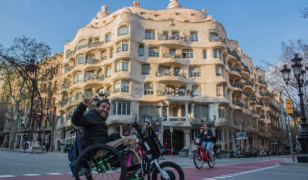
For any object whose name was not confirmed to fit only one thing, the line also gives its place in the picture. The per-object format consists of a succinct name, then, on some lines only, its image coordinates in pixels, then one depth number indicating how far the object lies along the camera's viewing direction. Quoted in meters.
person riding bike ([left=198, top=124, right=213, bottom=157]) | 9.83
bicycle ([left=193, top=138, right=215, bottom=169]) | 9.45
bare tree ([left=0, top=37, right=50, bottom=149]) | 33.22
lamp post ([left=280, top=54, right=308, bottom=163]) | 12.47
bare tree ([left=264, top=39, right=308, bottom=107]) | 26.47
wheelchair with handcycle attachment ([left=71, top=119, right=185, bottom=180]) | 3.79
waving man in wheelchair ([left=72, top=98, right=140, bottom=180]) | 3.92
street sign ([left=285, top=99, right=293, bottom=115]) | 13.90
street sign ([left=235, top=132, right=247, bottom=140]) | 33.59
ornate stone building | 35.75
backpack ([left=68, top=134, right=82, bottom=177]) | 4.01
